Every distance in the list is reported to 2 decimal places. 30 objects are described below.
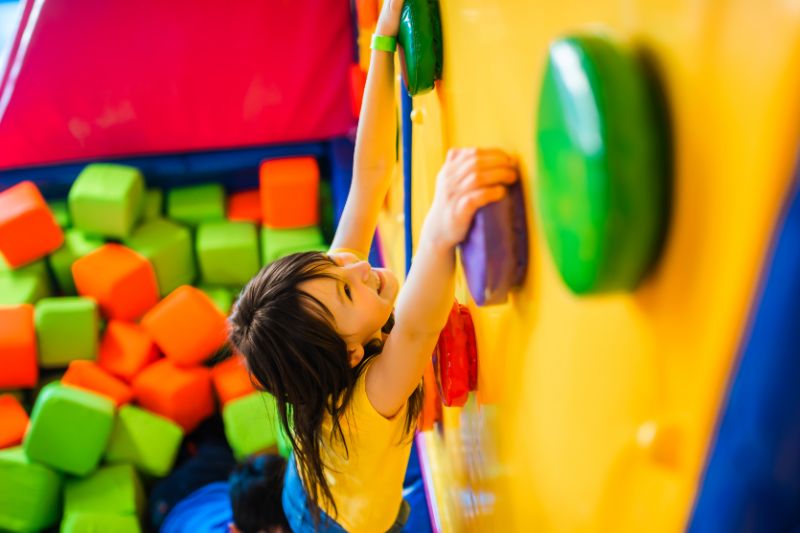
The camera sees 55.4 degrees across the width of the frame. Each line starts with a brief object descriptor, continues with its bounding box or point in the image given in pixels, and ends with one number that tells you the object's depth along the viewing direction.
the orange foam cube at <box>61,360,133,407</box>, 1.58
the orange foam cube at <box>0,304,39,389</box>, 1.55
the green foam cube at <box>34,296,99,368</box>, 1.61
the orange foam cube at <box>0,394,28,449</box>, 1.51
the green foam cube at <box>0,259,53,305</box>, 1.66
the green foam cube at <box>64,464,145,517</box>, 1.43
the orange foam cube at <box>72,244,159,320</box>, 1.69
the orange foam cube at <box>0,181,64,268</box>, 1.64
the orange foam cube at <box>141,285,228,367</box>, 1.66
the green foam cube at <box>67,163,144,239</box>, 1.70
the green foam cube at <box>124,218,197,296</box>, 1.77
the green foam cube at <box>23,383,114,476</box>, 1.44
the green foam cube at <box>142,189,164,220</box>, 1.86
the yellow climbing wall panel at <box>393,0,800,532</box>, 0.25
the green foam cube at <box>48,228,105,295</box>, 1.76
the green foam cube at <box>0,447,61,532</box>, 1.41
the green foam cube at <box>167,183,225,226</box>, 1.87
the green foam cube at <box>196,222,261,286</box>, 1.79
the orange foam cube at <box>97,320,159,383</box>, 1.67
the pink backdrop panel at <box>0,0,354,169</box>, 1.70
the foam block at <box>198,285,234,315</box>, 1.80
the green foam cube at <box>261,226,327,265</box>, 1.75
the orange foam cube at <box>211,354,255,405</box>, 1.63
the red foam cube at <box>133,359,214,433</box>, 1.62
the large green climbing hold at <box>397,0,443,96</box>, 0.74
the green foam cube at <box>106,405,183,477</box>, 1.53
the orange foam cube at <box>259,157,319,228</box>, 1.78
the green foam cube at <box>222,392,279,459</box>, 1.53
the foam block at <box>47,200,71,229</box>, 1.82
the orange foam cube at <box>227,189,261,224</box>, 1.89
